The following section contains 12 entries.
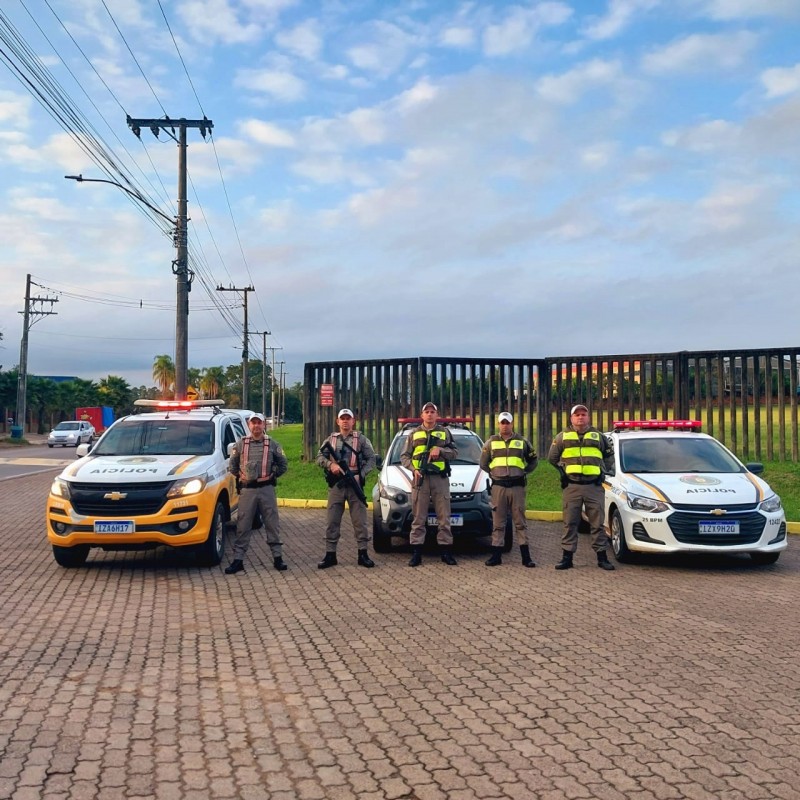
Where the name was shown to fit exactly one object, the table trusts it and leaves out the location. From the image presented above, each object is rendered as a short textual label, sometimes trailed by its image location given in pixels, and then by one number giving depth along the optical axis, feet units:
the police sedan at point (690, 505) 29.55
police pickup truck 28.94
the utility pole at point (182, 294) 72.38
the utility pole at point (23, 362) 163.94
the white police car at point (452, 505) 33.53
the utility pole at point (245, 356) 159.63
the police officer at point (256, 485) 30.76
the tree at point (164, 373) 312.40
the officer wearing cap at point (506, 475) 31.58
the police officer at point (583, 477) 31.37
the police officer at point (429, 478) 31.86
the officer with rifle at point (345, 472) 31.42
